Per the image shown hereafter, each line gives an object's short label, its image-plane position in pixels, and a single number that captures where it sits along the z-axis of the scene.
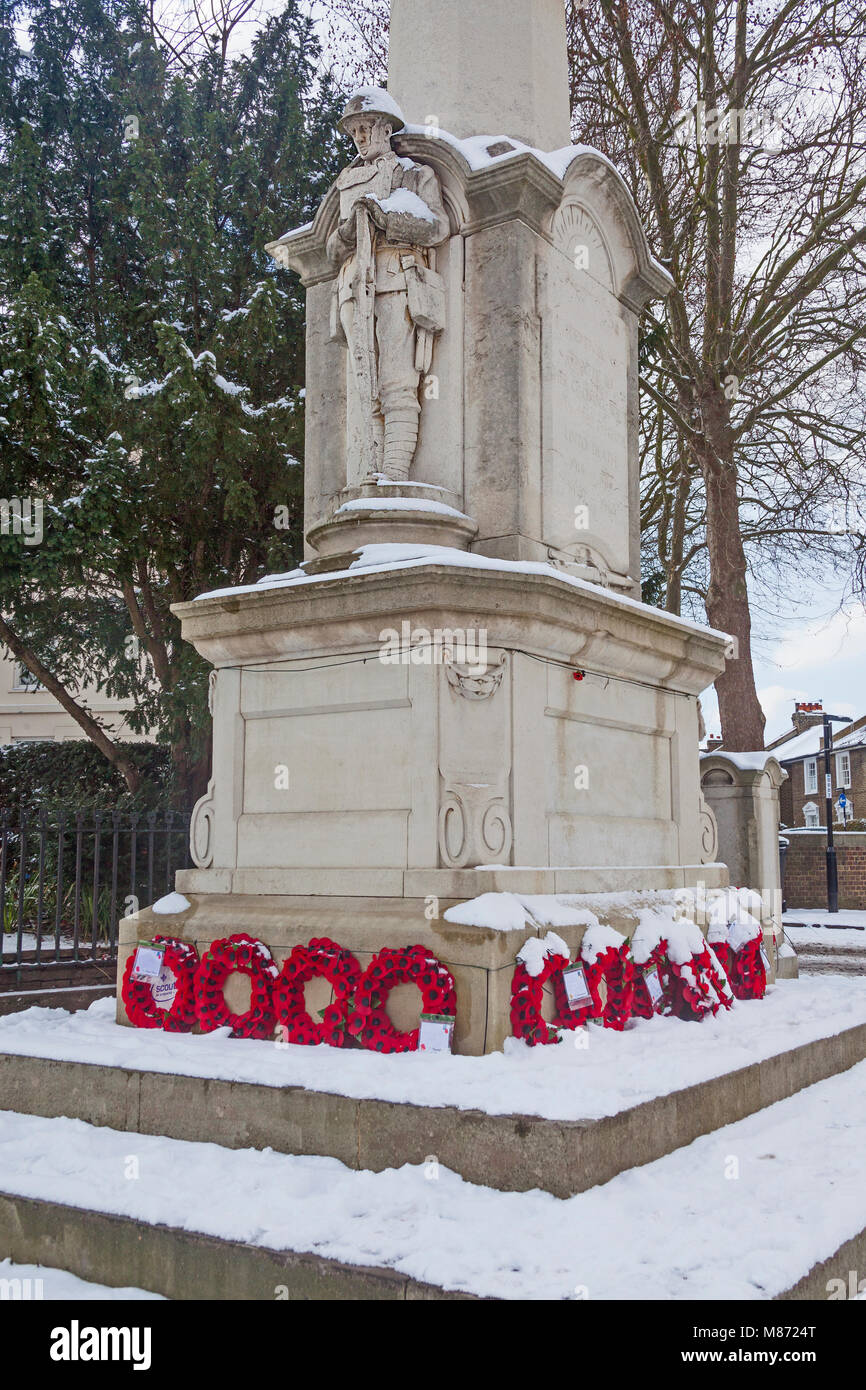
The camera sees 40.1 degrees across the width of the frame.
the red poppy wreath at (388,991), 5.02
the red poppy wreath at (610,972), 5.49
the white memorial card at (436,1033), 4.98
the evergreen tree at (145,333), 11.80
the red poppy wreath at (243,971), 5.54
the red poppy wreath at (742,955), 6.86
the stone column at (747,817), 11.95
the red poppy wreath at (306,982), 5.26
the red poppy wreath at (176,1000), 5.87
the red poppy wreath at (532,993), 5.00
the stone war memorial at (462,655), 5.43
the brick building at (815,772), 41.59
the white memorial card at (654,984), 5.89
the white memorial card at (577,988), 5.22
